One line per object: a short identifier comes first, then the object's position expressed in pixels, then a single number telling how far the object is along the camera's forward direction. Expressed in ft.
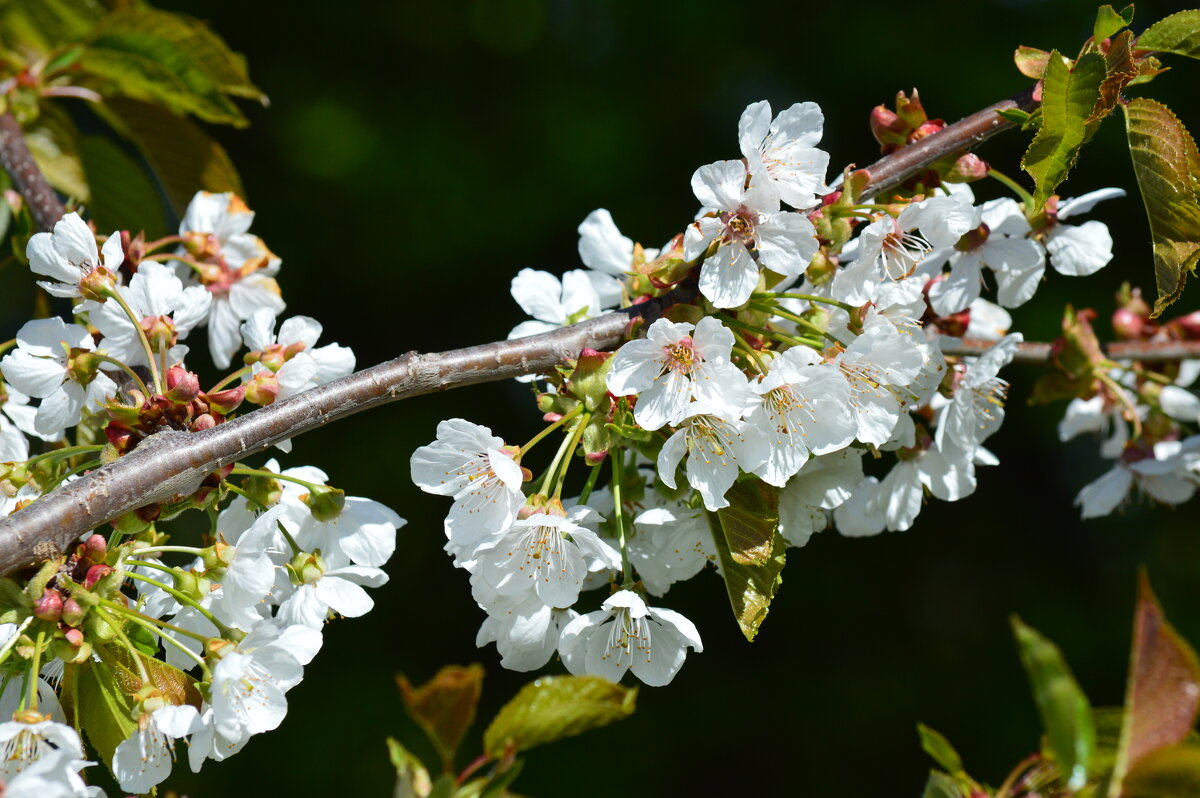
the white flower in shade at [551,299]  4.26
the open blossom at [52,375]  4.11
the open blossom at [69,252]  4.12
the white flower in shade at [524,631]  4.11
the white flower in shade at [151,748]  4.01
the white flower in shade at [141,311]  4.12
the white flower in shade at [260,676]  4.03
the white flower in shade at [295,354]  4.13
